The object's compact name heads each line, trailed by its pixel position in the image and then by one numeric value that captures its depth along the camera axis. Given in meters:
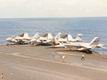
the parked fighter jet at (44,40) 98.12
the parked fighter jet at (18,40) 103.19
